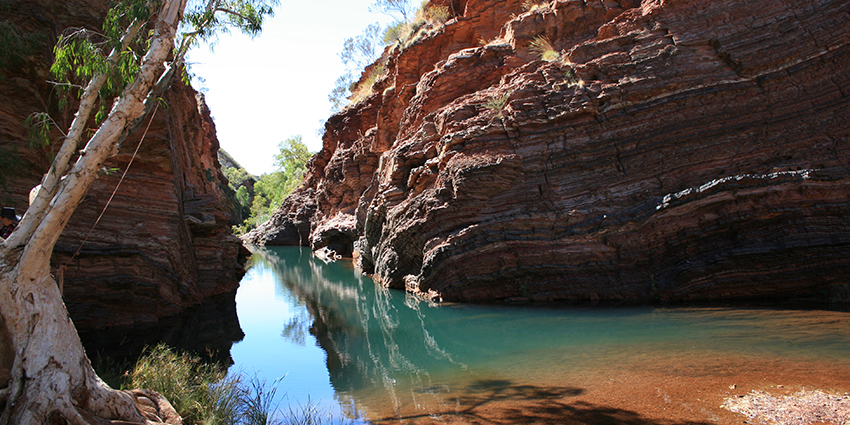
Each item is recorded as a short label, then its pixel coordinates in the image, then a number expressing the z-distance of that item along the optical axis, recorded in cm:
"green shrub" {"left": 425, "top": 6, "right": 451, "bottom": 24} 2186
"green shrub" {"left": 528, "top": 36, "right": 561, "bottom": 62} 1512
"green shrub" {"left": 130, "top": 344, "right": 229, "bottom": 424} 504
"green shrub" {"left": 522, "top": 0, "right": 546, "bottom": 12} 1718
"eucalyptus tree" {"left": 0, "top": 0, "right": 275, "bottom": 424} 386
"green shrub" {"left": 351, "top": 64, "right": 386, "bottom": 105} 3005
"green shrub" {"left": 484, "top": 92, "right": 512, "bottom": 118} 1441
